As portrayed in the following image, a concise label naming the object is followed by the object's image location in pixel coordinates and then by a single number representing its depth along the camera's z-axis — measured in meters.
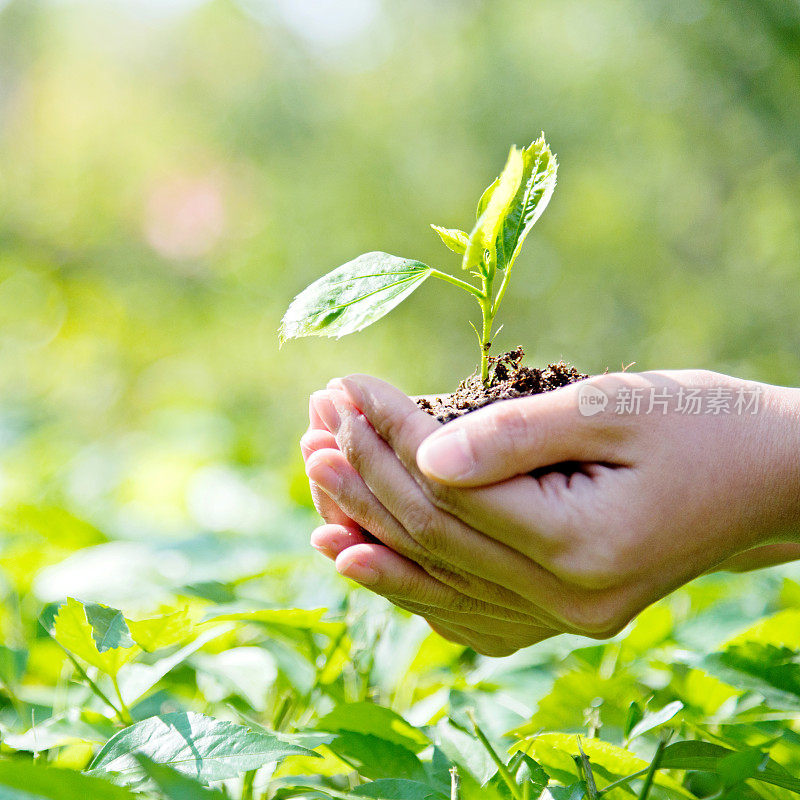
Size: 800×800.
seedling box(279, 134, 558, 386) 0.62
